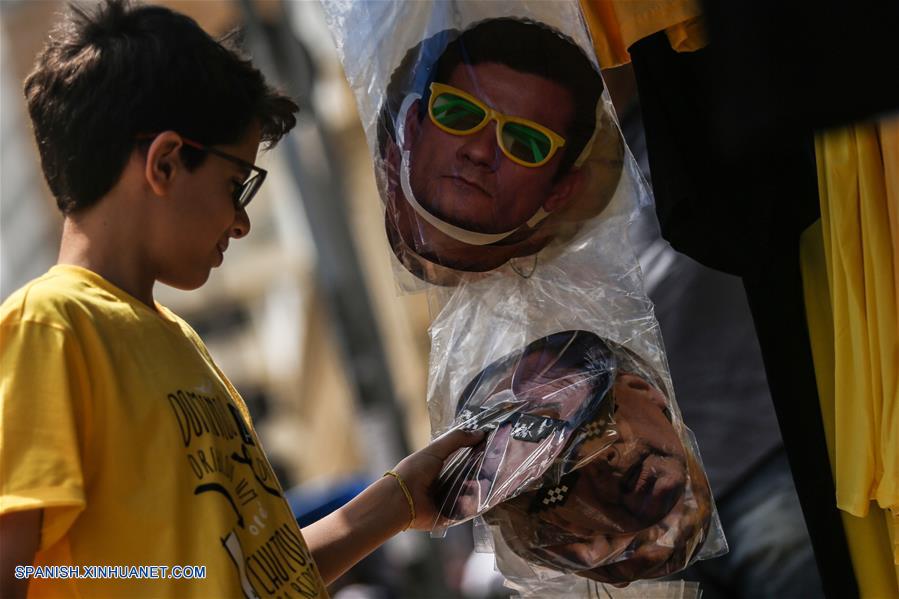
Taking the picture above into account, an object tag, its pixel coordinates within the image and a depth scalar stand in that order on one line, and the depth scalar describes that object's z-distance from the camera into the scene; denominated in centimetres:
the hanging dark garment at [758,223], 389
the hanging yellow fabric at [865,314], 382
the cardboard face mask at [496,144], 394
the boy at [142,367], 363
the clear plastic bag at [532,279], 393
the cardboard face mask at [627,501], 393
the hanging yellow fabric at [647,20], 385
